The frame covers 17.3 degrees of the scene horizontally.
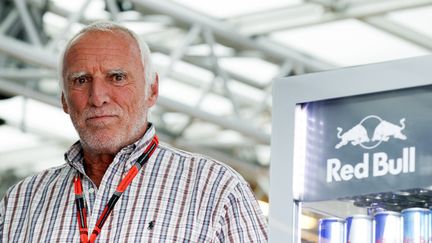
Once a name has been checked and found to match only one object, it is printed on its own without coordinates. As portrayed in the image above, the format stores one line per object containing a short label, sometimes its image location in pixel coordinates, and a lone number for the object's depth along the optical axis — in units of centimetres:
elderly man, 369
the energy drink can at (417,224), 271
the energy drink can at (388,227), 274
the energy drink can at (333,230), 281
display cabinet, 280
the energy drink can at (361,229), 277
